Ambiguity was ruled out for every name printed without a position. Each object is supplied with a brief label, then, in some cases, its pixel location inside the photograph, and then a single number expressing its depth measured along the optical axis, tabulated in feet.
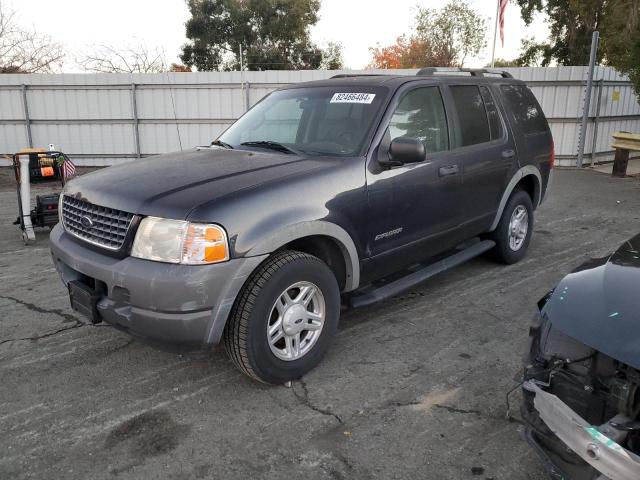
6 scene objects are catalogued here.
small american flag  26.98
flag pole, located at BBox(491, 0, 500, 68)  45.44
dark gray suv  9.36
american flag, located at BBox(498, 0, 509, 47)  47.44
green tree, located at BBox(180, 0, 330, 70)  108.58
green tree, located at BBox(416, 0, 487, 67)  117.08
